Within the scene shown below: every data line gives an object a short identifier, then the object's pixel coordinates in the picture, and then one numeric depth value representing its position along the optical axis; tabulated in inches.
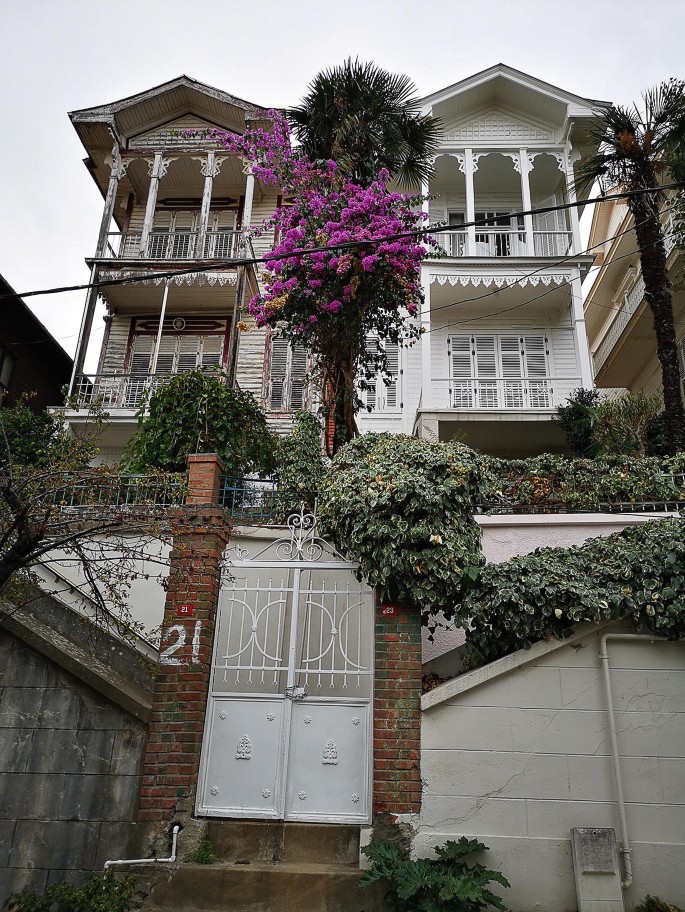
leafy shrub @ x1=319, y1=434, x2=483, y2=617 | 242.8
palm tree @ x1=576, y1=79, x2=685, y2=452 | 458.3
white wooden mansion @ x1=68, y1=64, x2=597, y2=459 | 606.9
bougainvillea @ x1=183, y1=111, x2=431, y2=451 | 394.6
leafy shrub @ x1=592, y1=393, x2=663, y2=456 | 463.2
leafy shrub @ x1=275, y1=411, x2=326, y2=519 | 312.3
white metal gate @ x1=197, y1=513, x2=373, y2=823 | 235.1
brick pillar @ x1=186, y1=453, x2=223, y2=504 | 280.5
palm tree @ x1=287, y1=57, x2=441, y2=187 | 446.3
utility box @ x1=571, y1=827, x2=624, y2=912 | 209.6
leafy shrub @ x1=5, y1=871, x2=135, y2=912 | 206.5
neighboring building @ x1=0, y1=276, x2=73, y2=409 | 657.0
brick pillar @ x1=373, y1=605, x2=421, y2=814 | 226.8
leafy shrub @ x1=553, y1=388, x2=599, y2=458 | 531.5
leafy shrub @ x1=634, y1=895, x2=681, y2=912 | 207.2
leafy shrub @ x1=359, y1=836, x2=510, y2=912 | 195.2
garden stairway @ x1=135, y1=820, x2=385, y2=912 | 210.1
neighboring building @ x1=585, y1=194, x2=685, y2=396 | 619.9
